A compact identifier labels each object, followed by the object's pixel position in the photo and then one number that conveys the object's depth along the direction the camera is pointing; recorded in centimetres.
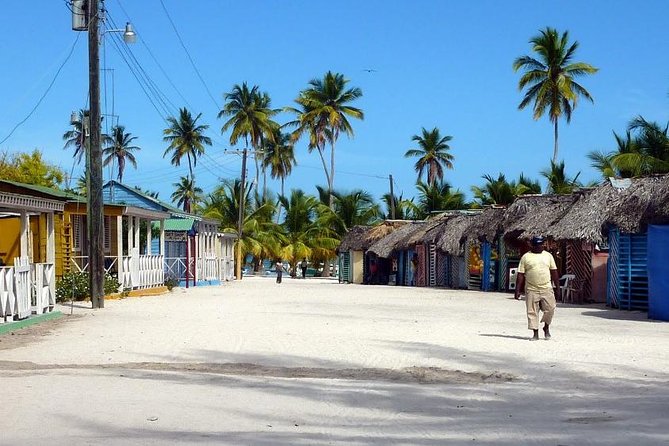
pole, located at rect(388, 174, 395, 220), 6625
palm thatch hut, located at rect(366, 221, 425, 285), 4806
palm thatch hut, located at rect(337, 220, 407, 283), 5291
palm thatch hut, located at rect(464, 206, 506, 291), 3562
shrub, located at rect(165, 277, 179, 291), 3597
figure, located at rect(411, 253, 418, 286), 4800
